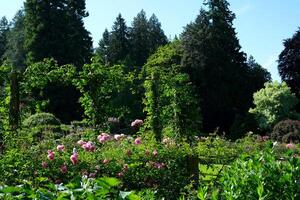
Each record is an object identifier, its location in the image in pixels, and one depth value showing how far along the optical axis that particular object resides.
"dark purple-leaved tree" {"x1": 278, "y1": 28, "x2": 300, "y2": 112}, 34.41
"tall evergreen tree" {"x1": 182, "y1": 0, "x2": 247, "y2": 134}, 34.00
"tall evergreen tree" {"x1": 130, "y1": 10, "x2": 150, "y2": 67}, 51.54
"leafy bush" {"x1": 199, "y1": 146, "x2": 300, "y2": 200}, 2.27
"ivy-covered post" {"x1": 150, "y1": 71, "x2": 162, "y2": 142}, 12.39
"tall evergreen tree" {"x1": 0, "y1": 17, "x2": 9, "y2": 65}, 54.22
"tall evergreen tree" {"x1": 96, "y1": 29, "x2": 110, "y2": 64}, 53.66
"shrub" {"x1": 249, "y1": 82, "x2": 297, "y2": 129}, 30.28
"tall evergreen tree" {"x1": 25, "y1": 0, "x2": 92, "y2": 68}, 34.97
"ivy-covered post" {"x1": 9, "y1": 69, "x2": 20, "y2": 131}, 10.72
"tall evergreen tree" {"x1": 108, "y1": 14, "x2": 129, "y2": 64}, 51.84
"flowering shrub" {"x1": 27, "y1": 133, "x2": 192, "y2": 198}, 7.57
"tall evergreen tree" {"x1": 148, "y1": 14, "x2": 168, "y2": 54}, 54.69
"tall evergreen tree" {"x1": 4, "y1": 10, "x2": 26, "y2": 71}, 43.79
